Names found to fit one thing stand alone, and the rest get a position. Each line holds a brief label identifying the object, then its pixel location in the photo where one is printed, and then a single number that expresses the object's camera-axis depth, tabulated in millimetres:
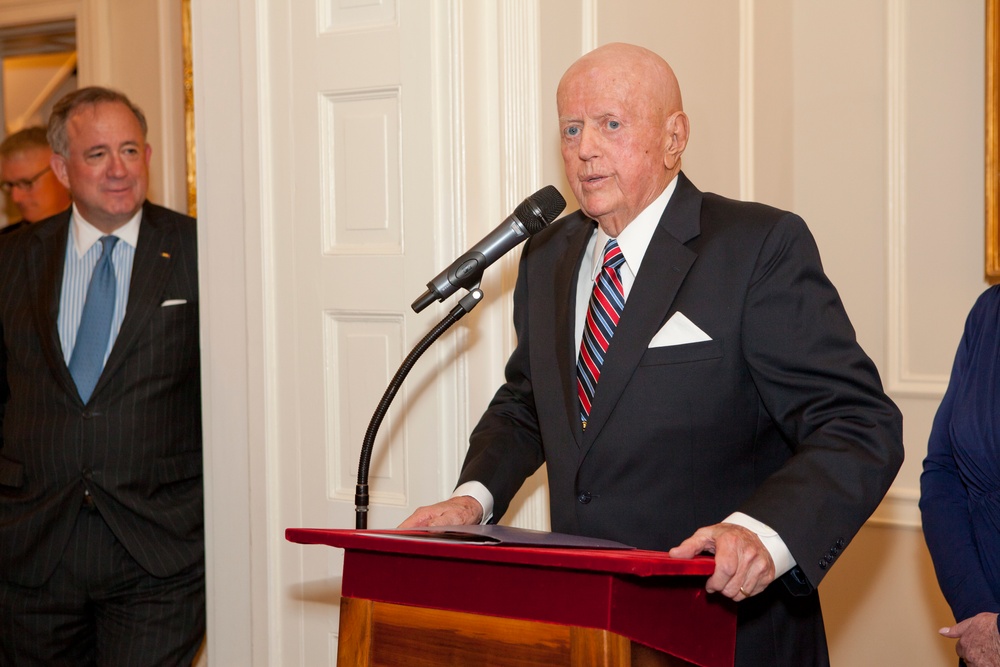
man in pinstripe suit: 2961
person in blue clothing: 2104
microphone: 1826
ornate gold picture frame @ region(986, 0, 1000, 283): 3072
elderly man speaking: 1700
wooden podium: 1337
